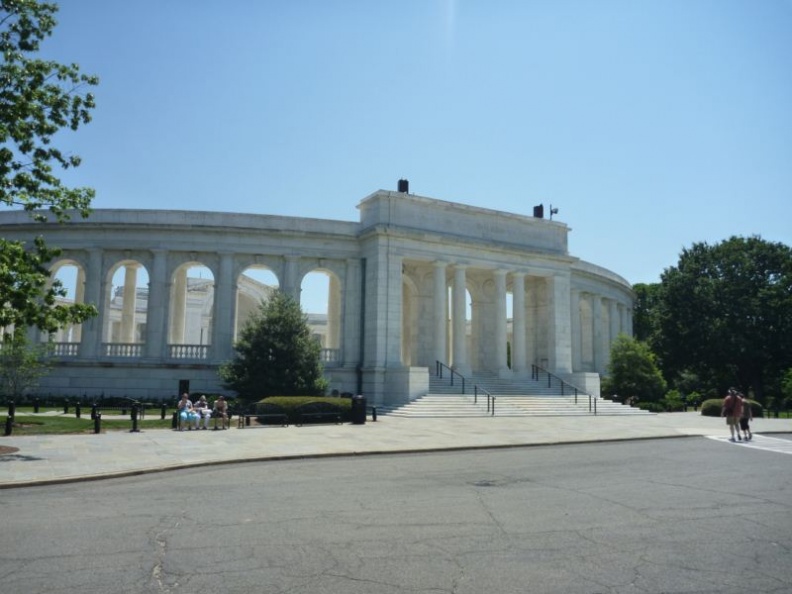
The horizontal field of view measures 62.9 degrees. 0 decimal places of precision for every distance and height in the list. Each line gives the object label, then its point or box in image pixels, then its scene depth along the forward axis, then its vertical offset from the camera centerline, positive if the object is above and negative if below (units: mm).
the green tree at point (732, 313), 50688 +5394
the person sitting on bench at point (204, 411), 23739 -1561
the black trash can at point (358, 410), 27297 -1616
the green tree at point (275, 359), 31281 +547
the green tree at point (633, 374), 45594 +288
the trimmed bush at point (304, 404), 26484 -1384
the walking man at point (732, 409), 23172 -1048
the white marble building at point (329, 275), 37406 +5780
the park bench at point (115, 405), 32062 -1918
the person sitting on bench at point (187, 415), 23469 -1681
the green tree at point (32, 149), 16750 +5801
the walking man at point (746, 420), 23344 -1432
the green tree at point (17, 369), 29391 -191
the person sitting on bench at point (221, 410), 24109 -1533
